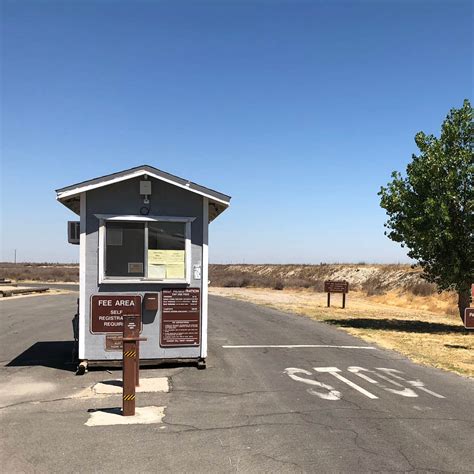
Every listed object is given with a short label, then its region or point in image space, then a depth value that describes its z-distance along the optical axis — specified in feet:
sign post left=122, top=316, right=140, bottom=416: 21.08
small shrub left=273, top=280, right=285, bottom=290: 152.60
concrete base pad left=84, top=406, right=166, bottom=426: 20.30
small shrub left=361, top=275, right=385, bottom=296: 131.68
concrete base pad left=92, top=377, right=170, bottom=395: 25.50
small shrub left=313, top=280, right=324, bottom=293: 140.24
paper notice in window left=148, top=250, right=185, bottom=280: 30.96
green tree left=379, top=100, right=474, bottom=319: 54.19
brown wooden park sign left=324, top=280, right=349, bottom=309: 79.58
